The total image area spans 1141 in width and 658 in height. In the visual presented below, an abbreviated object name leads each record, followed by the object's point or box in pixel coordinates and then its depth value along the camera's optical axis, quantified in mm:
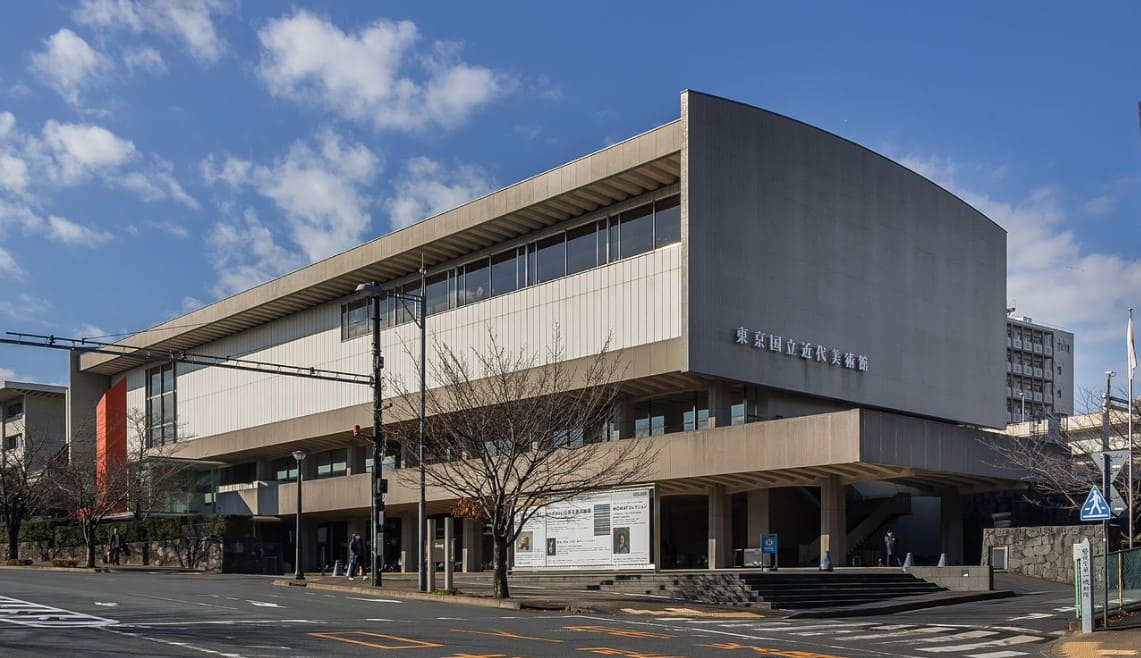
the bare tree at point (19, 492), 63469
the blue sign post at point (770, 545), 39875
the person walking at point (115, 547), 57375
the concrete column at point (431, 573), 37031
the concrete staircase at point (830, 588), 32969
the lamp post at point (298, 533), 41750
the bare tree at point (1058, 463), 43625
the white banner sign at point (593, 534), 44188
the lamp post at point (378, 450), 36375
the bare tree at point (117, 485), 57844
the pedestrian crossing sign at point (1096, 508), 22464
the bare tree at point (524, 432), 33844
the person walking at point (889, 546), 42812
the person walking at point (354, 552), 44938
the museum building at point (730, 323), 43219
